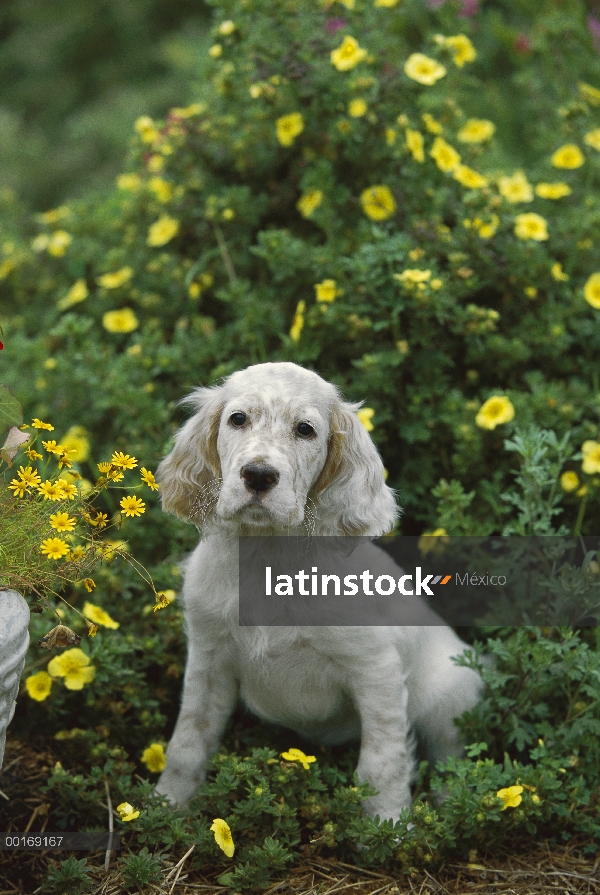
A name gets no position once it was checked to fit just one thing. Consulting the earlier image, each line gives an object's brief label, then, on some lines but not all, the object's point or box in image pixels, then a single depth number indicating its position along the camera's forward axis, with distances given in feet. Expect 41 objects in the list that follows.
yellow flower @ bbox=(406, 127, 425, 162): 11.82
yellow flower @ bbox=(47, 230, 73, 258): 14.12
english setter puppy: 7.79
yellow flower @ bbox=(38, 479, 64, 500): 6.98
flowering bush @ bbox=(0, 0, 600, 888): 9.46
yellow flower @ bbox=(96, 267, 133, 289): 13.24
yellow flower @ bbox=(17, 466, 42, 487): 7.00
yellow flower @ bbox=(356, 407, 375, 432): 9.96
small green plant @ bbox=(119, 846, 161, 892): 7.45
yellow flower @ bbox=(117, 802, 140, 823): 7.83
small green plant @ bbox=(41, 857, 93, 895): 7.41
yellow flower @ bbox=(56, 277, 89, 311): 13.66
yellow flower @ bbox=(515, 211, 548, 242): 11.76
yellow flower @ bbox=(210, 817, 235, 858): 7.54
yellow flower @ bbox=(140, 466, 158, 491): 7.23
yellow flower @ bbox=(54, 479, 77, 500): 7.07
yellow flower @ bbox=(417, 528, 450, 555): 10.66
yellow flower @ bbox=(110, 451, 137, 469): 7.34
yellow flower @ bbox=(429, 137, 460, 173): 12.16
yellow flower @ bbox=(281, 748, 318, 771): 7.92
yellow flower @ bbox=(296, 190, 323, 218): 12.13
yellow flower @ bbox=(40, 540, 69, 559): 6.89
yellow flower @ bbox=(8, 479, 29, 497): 7.00
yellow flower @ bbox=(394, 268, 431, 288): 10.42
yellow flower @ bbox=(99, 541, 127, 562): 7.29
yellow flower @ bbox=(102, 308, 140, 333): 13.08
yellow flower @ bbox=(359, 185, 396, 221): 12.04
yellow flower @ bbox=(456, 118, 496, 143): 13.28
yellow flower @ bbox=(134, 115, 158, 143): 13.44
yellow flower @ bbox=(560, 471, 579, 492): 10.47
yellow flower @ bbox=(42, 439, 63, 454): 7.14
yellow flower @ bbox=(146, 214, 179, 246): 13.26
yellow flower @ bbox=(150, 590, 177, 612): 7.26
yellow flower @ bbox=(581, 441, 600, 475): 10.17
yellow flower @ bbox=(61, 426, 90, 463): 11.55
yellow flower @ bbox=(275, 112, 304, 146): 12.12
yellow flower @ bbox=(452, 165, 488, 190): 12.12
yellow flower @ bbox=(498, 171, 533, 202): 12.60
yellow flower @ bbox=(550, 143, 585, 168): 12.85
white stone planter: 6.20
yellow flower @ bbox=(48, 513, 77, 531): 6.86
